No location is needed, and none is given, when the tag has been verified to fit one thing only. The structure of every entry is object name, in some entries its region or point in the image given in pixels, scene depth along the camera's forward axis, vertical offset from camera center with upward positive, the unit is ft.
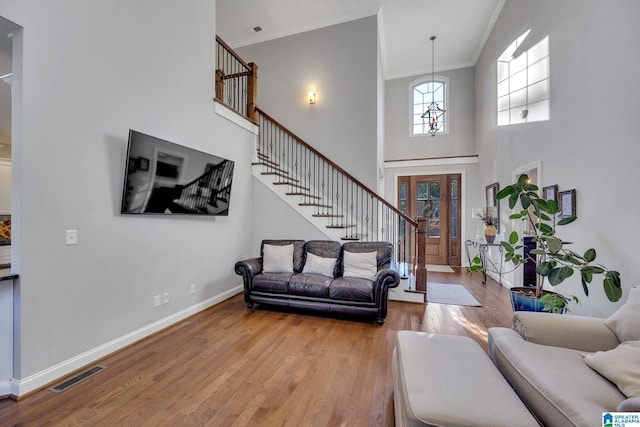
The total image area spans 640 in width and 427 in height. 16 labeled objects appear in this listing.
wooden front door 23.31 +0.80
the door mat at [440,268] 20.99 -3.99
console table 17.12 -2.64
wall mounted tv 8.81 +1.33
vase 16.83 -0.97
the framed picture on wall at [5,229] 7.66 -0.40
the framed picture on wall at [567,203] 9.75 +0.56
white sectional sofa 3.97 -2.57
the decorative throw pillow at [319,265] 12.45 -2.19
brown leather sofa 10.74 -2.73
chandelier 19.97 +8.55
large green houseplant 6.96 -1.22
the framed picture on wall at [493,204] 18.04 +0.94
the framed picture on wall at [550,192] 10.96 +1.04
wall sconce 18.51 +7.87
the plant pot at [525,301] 8.77 -2.66
